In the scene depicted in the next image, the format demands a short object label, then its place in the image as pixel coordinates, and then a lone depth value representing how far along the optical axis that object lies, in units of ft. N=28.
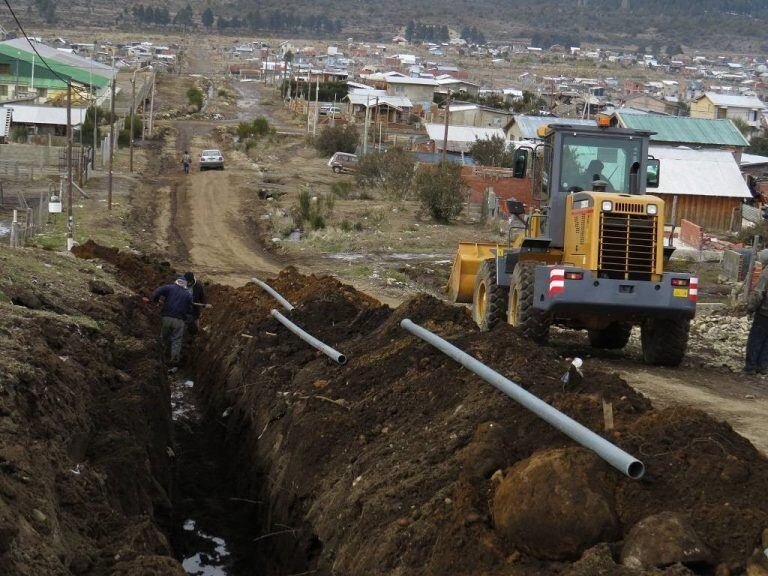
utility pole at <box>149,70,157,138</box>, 247.09
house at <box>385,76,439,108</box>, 415.64
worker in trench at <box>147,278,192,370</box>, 60.13
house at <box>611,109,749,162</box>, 205.36
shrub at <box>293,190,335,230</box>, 128.88
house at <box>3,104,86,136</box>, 229.86
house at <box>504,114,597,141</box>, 228.63
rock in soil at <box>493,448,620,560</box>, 23.08
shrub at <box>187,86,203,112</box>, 344.90
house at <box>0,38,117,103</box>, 301.22
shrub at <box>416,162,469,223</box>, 135.23
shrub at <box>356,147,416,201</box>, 165.78
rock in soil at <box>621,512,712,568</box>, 21.18
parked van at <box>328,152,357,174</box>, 206.39
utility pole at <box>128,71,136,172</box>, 179.32
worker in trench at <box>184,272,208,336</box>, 60.82
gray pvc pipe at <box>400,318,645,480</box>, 23.11
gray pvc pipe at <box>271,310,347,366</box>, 43.56
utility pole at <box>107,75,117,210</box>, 134.82
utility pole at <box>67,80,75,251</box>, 100.58
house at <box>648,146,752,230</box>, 165.58
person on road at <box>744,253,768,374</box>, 52.85
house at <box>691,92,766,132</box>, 374.43
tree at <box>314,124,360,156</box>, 240.94
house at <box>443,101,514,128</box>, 296.92
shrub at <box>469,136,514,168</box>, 209.27
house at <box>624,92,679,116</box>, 411.15
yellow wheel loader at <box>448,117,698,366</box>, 50.29
